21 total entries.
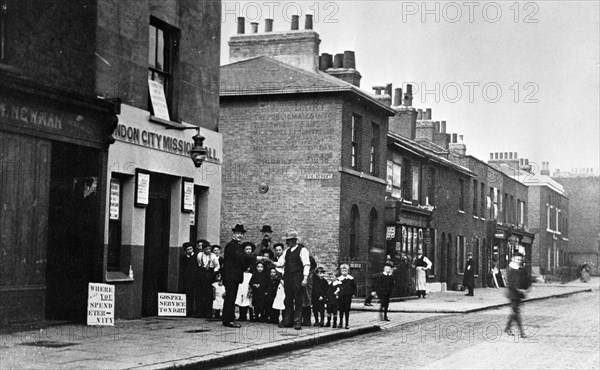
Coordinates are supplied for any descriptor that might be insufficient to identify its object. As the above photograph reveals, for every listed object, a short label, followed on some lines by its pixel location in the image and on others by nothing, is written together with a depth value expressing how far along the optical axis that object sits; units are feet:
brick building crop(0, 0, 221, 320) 45.60
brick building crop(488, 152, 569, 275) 198.80
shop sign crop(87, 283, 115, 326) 46.39
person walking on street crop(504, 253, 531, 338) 49.34
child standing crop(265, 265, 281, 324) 55.47
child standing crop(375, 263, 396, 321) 65.92
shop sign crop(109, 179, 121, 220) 50.80
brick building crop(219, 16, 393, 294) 88.48
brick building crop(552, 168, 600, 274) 272.10
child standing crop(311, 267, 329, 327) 56.13
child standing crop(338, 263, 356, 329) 55.16
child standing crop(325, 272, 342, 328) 55.26
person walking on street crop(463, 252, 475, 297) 113.29
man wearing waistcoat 52.24
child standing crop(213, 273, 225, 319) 55.31
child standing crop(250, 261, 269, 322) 55.62
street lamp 56.90
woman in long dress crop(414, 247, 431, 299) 104.99
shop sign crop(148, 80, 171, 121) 55.01
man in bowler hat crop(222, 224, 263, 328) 50.80
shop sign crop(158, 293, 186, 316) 53.78
